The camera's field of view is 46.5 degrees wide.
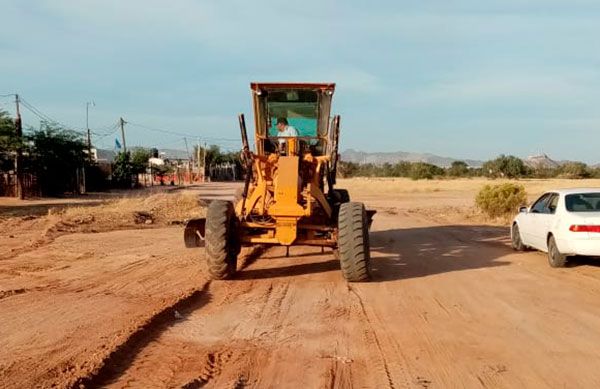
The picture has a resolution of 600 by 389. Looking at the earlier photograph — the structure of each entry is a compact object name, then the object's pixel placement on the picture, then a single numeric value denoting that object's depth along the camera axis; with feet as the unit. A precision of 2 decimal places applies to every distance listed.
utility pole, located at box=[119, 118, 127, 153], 239.56
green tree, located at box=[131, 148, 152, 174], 227.69
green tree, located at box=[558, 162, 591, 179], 327.26
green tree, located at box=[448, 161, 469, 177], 384.76
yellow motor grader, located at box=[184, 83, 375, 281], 38.29
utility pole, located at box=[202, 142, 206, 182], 320.78
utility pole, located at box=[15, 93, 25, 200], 138.82
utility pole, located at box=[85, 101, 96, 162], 173.64
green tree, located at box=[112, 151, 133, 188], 215.10
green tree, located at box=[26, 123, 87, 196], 150.30
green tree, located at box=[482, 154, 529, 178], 339.77
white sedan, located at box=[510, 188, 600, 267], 41.86
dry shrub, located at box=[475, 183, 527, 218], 91.04
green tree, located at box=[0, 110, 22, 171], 128.88
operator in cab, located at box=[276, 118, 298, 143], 45.50
